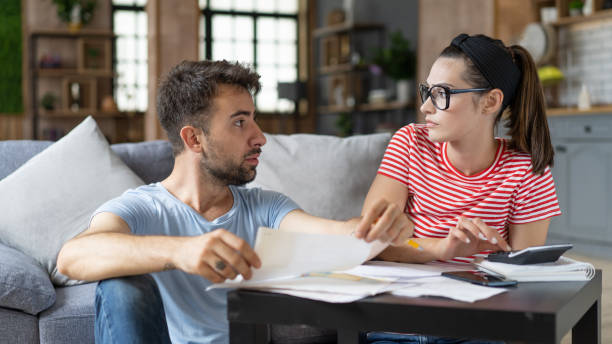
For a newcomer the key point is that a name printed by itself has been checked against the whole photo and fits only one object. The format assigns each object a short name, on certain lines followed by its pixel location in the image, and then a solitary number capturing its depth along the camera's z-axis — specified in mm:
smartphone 1081
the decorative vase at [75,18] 8125
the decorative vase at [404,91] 7457
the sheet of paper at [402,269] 1161
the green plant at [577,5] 5434
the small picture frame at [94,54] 8298
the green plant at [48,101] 8086
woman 1600
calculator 1175
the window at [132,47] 8891
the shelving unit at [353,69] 8283
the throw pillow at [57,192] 2127
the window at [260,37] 9430
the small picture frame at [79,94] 8219
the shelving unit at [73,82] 8227
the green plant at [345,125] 8234
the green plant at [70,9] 8008
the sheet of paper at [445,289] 994
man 1130
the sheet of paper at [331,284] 1019
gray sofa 1834
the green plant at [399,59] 7379
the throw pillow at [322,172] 2281
